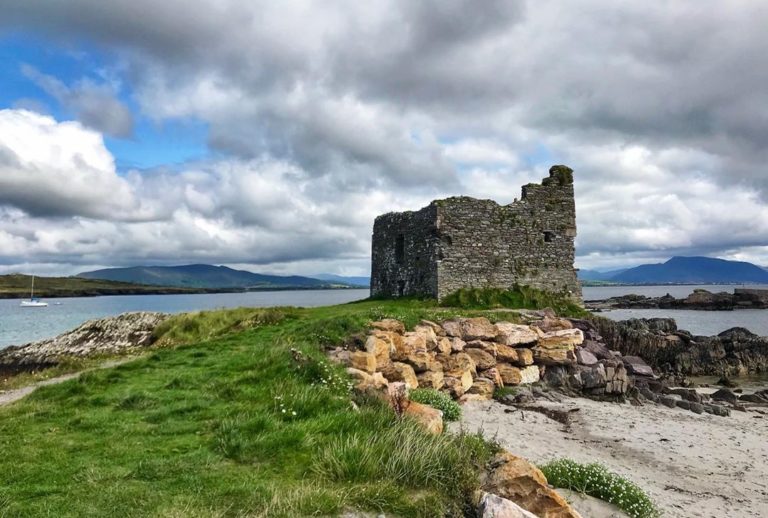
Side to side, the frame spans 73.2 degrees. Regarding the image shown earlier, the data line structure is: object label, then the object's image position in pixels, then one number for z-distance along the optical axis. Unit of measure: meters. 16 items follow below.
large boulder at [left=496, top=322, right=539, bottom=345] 24.14
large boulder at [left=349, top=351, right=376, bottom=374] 15.72
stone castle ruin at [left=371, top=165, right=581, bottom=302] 29.89
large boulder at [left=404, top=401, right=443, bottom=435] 9.30
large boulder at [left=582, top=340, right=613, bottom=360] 25.86
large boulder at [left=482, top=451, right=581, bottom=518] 7.08
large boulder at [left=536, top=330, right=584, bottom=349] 24.63
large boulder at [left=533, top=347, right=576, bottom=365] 24.17
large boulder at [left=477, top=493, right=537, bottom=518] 6.03
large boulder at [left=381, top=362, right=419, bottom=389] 17.88
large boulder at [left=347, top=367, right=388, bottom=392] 12.60
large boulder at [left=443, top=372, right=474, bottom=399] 19.95
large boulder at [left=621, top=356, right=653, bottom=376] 26.28
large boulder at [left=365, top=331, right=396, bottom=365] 17.77
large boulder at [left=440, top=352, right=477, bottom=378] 20.98
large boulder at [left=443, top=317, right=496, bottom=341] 23.61
